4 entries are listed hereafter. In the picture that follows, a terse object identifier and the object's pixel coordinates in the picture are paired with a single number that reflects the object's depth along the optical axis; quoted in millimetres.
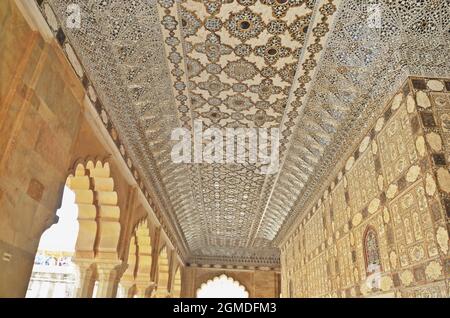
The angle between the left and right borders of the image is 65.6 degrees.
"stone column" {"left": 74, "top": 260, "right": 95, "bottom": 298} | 4832
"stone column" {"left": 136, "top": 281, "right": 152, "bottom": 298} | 7918
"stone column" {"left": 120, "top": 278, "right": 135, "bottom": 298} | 7105
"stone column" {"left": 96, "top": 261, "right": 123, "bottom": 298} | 5039
